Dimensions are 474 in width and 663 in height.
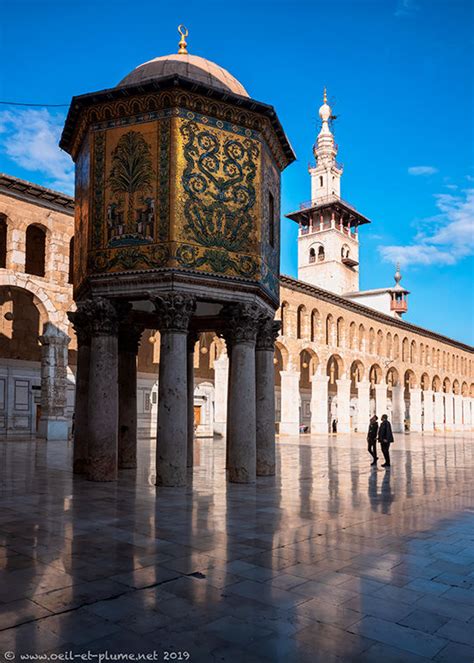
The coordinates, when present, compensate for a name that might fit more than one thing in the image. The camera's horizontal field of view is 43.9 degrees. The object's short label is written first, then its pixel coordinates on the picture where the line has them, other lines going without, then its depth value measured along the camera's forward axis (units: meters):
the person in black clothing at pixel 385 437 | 16.49
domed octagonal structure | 11.41
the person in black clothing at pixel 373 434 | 17.69
